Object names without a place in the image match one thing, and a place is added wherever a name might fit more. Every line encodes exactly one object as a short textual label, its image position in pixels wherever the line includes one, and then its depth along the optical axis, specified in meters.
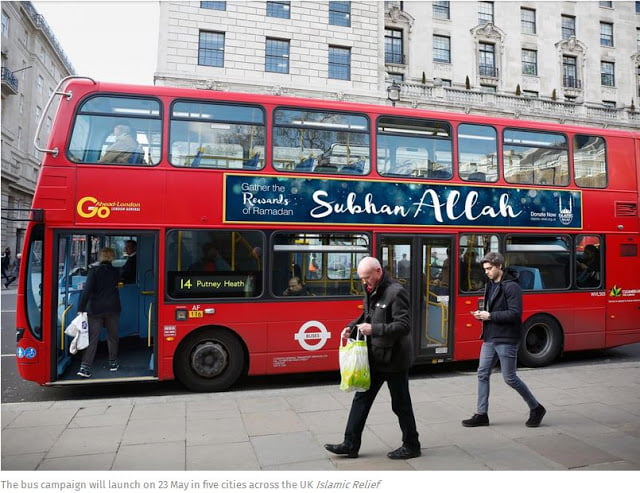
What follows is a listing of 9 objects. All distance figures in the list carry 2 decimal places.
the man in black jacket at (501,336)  4.75
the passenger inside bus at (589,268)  8.09
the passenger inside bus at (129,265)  7.39
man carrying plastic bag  3.83
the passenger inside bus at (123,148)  5.97
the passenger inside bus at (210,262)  6.22
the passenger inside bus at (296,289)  6.57
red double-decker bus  5.94
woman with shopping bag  6.24
